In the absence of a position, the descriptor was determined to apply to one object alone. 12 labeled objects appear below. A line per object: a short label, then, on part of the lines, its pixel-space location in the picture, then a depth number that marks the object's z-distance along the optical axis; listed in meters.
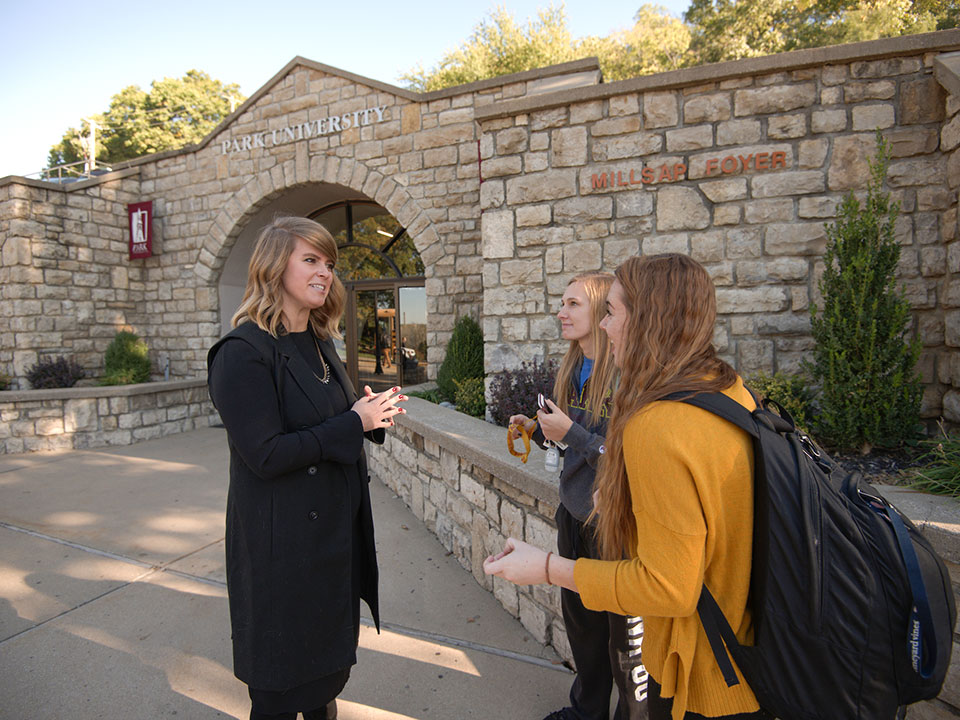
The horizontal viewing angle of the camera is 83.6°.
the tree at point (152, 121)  26.45
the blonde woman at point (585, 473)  1.82
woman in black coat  1.71
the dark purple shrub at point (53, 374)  9.26
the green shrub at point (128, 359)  9.70
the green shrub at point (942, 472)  2.40
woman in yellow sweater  1.09
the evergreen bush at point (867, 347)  3.37
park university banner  10.67
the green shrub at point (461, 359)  7.12
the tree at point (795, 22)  17.59
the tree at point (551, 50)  21.62
